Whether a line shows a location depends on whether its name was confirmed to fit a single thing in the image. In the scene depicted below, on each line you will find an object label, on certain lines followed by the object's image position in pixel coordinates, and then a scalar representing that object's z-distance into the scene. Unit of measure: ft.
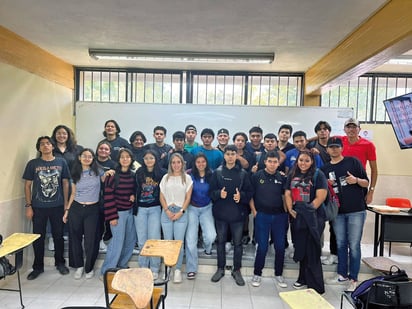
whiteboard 16.51
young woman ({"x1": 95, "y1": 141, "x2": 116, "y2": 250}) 12.22
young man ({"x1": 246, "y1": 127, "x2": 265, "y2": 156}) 13.03
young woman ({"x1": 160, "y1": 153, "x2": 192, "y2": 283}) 11.50
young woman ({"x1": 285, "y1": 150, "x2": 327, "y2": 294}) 10.43
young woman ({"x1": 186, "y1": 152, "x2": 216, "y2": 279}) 11.69
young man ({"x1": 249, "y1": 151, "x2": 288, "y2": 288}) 11.05
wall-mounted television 11.84
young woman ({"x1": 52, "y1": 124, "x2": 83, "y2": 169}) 12.73
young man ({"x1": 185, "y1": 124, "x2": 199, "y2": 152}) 13.61
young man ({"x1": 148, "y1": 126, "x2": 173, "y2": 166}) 13.52
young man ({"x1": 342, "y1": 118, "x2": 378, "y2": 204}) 11.77
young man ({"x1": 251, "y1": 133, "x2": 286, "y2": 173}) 12.05
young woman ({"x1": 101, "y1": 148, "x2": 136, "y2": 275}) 11.40
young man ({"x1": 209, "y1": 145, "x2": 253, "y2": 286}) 11.31
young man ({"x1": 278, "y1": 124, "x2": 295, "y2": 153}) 12.51
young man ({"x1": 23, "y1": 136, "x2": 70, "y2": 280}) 11.98
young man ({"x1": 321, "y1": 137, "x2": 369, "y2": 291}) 10.82
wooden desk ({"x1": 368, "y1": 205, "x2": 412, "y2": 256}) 13.23
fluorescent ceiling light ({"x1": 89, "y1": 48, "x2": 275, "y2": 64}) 13.87
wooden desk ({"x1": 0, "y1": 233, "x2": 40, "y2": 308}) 8.77
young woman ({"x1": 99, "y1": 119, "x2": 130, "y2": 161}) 13.80
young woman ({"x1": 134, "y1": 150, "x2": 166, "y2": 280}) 11.64
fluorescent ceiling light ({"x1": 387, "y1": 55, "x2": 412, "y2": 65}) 13.20
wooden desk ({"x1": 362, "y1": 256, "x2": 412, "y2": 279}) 10.96
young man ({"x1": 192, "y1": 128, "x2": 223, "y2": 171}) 12.89
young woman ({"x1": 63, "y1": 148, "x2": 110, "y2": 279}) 11.68
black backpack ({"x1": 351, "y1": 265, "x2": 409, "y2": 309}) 7.70
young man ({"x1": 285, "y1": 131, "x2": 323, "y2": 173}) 12.02
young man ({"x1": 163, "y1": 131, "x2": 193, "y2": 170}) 12.76
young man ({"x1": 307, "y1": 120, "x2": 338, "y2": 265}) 12.13
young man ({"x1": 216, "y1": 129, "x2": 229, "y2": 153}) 13.07
